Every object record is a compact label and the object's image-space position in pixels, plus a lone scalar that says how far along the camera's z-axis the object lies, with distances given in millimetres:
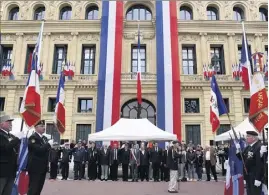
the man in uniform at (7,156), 5723
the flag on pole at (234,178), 7680
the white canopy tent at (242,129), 16156
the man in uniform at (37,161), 6785
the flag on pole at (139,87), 20155
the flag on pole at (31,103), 8180
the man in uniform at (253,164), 6523
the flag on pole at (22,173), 7328
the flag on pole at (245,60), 12906
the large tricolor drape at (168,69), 22656
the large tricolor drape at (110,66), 22953
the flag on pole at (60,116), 13023
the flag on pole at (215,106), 9464
